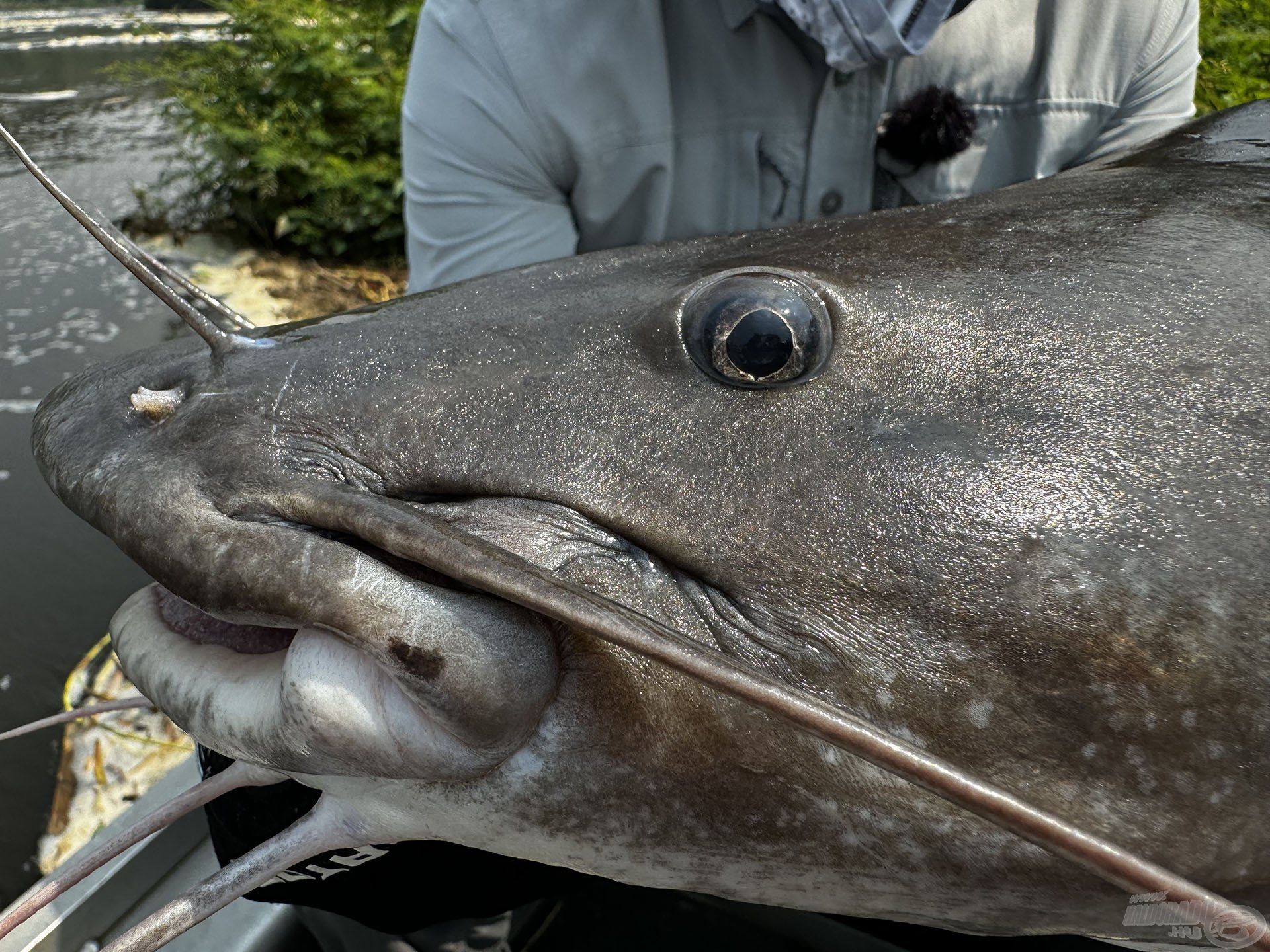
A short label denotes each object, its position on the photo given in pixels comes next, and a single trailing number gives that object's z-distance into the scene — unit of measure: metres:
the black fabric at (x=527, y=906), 0.40
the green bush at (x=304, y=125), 1.68
